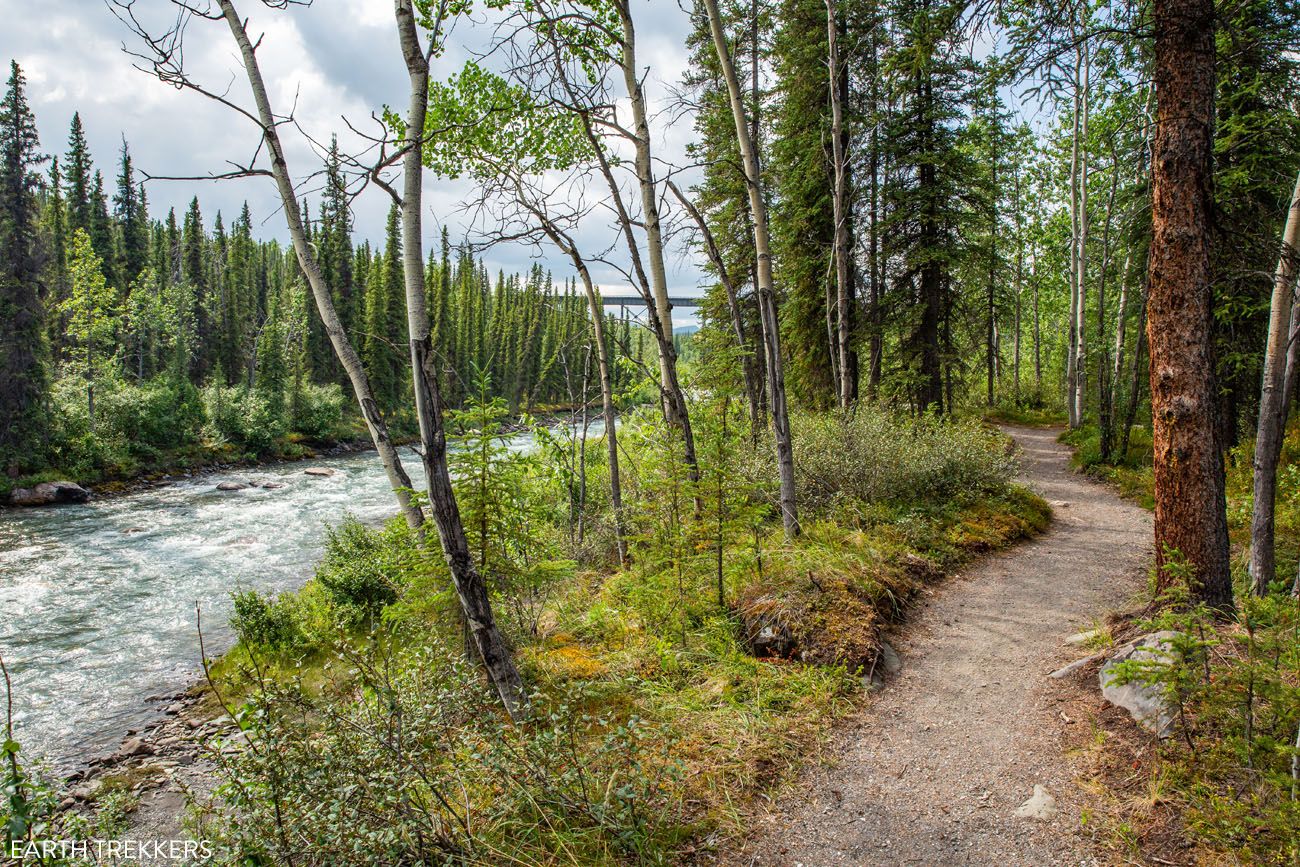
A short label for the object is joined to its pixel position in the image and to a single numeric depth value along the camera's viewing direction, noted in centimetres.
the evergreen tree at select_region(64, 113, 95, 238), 4088
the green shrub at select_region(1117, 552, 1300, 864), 265
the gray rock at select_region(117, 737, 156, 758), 707
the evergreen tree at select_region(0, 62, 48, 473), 2256
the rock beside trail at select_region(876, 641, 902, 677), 495
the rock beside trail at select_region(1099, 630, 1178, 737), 344
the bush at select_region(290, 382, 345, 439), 3597
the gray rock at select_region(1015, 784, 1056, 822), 325
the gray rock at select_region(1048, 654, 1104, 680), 453
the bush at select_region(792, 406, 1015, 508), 850
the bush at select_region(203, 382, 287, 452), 3172
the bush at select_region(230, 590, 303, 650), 869
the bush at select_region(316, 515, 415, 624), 908
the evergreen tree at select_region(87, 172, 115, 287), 4112
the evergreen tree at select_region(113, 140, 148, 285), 4541
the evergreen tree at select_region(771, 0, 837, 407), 1291
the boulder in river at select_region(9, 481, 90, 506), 2100
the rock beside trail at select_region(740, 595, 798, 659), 506
